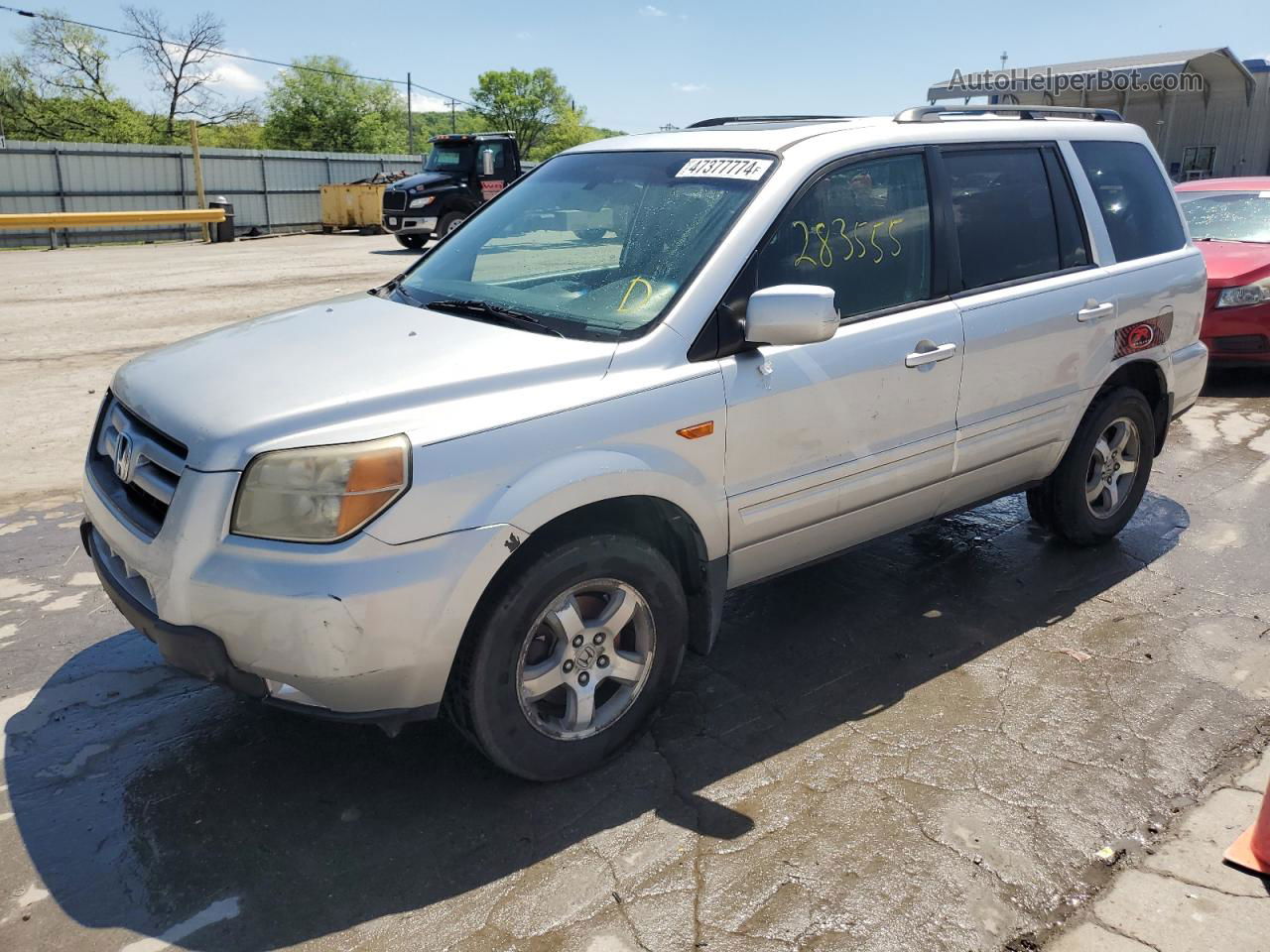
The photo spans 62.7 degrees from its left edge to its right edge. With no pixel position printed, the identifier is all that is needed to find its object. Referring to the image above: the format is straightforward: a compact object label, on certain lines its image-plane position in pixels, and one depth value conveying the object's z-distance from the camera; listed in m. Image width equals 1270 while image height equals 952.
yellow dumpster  29.05
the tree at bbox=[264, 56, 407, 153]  74.69
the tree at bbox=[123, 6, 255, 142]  63.16
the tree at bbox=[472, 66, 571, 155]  122.25
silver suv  2.65
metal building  21.45
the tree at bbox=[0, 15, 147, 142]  59.09
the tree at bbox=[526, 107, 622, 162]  119.50
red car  8.30
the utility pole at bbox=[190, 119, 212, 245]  27.20
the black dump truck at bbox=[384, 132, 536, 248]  22.05
